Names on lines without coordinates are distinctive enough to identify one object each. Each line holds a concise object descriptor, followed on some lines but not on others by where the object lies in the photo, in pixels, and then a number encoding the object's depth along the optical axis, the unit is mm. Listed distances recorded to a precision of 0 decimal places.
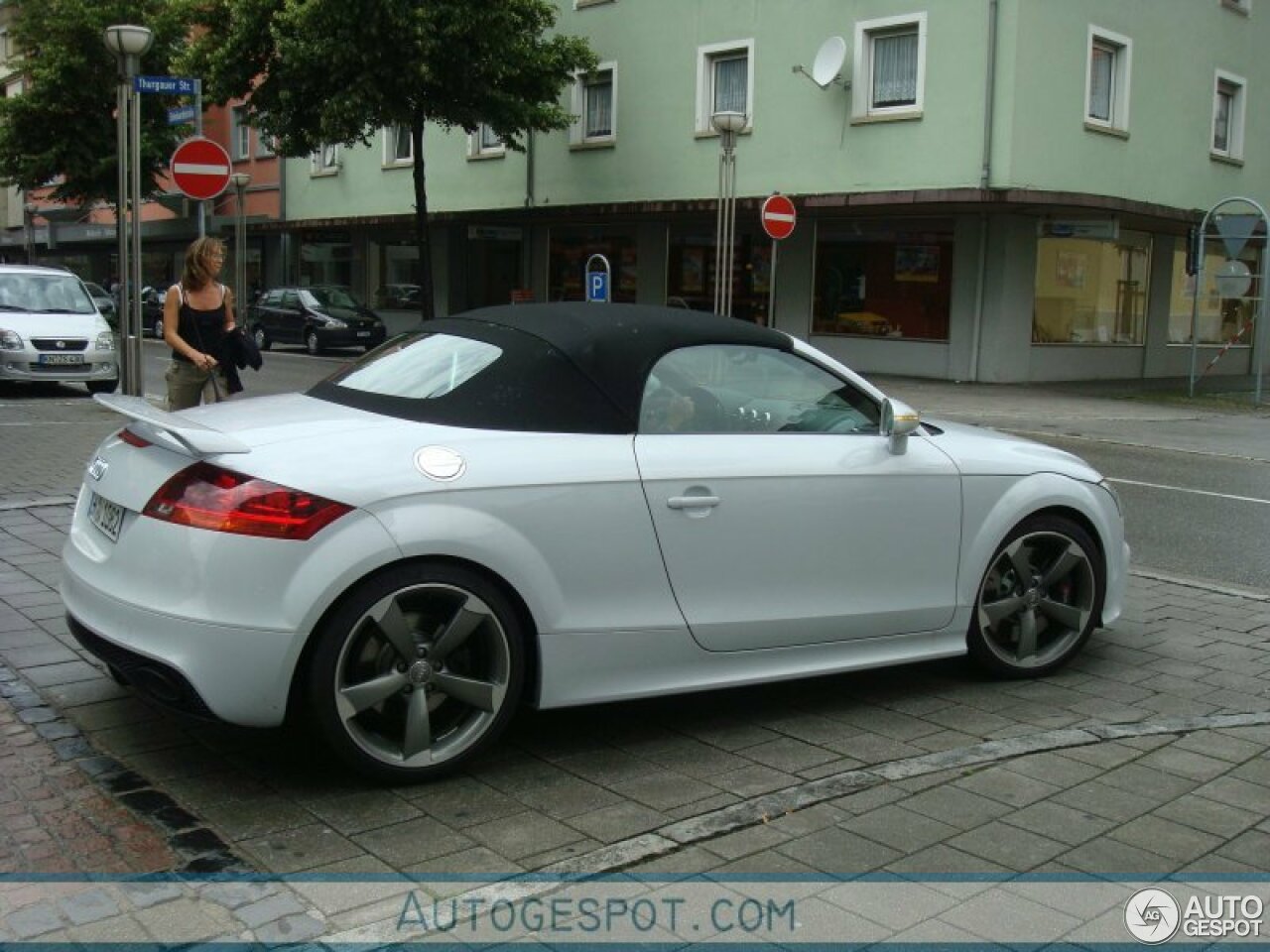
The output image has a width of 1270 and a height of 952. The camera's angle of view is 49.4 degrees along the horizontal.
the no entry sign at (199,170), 12391
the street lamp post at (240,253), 34875
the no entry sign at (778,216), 18672
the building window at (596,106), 29625
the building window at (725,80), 26734
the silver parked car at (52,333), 17094
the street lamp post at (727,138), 19188
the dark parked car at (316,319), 30531
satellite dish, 24641
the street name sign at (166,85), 12875
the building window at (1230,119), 28953
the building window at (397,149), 35031
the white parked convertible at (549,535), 3957
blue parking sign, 17797
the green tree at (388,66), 25625
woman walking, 7961
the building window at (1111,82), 25062
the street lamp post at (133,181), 12711
